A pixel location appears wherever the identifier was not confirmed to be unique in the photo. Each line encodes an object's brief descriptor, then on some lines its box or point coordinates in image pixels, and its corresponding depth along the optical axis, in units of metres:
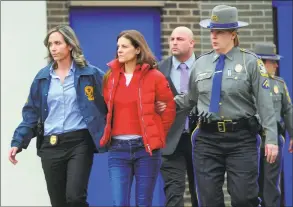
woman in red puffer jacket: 14.43
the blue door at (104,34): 21.05
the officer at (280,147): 19.21
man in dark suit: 16.85
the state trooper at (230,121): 14.43
